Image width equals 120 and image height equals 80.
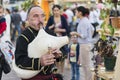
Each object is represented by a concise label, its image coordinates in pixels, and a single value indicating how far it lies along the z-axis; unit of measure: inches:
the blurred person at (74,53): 305.3
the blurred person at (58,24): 327.3
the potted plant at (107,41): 178.9
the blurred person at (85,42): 299.6
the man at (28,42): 142.1
